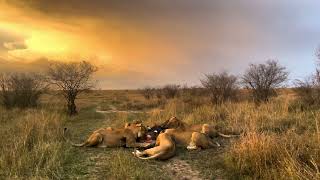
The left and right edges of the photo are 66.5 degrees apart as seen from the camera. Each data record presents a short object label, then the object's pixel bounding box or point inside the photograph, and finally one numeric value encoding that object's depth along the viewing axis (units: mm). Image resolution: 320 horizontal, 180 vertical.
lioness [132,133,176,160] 5002
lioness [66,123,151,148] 5893
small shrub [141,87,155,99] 25067
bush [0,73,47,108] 14332
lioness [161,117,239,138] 6230
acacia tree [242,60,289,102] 14201
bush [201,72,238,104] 15236
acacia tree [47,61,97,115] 13708
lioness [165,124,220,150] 5606
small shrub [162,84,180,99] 22209
